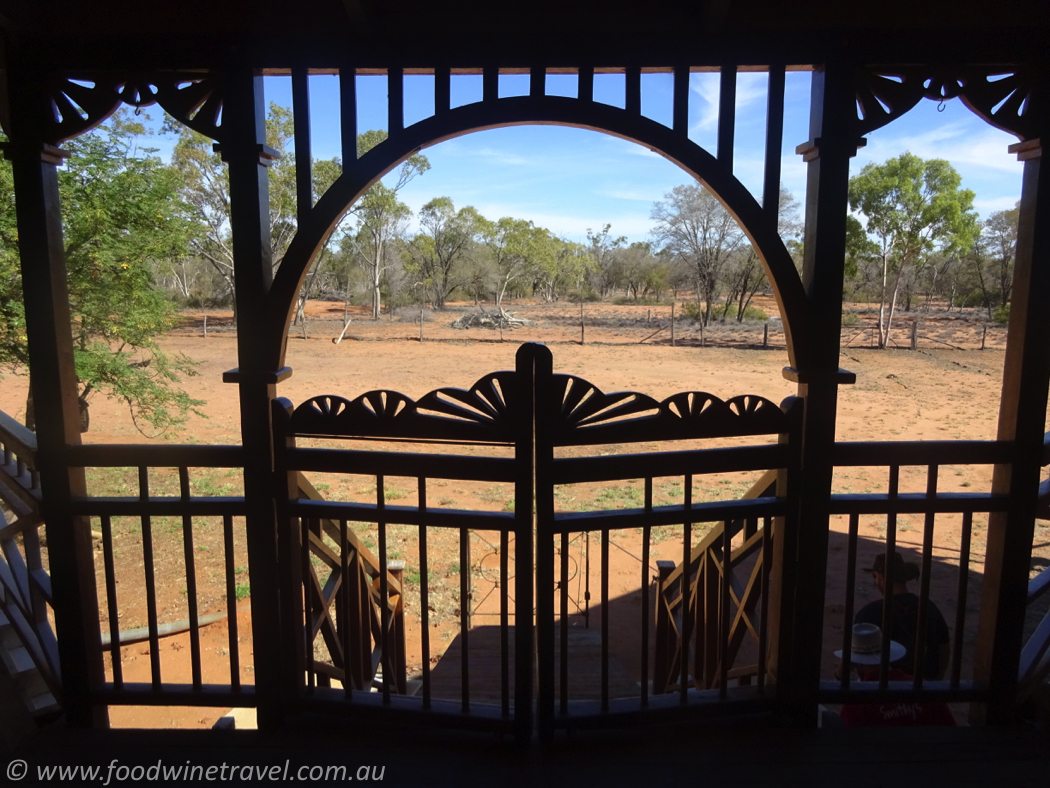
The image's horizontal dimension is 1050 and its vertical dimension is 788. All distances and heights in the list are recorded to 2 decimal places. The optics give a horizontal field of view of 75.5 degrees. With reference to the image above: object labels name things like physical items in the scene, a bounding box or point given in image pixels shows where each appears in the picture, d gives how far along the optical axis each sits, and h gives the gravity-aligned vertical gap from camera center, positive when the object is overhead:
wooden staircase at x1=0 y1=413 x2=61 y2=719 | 2.52 -1.11
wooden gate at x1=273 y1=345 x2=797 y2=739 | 2.27 -0.63
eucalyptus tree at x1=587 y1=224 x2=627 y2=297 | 42.47 +3.19
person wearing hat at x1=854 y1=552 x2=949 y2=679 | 3.08 -1.51
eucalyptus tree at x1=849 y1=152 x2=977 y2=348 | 16.45 +2.47
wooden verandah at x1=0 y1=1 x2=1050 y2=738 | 2.26 +0.31
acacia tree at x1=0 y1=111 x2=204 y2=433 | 6.99 +0.54
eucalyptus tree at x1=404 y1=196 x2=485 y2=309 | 31.38 +2.89
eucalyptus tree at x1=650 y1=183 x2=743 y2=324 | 26.20 +2.96
